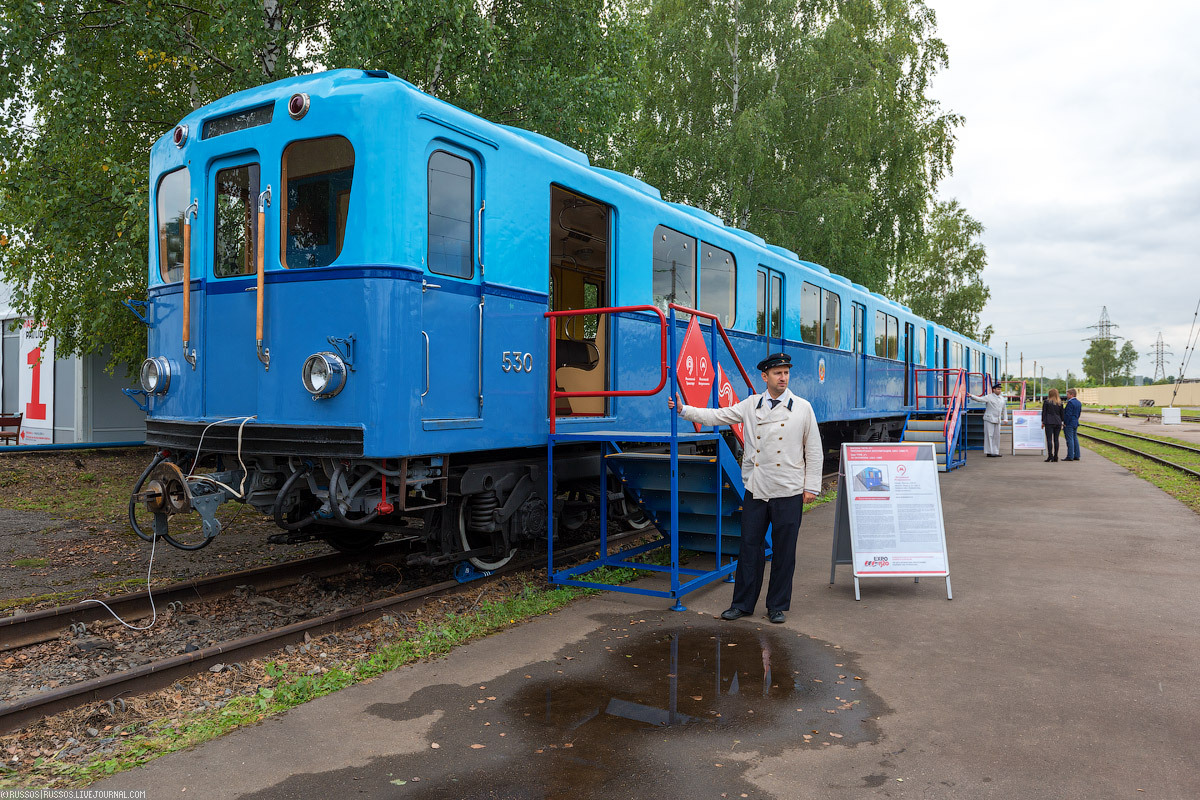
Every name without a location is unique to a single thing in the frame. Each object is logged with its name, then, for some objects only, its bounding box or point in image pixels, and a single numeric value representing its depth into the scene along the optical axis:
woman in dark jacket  20.12
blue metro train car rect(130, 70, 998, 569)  5.54
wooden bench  18.86
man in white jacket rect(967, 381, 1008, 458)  22.25
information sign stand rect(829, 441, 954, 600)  6.99
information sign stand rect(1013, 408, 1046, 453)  22.23
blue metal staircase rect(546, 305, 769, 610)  6.65
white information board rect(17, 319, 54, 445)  20.44
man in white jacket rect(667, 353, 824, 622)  6.20
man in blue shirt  20.45
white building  19.12
